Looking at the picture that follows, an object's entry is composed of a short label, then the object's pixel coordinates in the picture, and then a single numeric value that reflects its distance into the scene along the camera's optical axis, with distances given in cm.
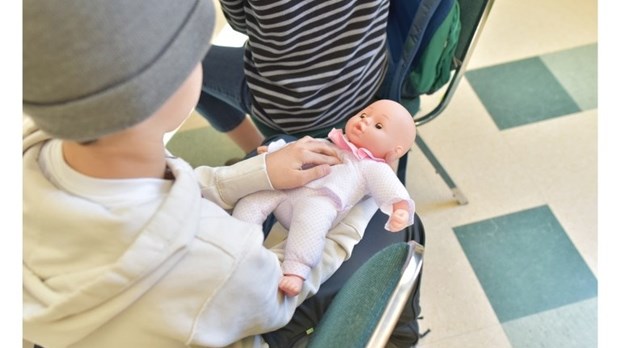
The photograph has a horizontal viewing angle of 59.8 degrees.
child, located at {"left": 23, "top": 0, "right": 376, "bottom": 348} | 50
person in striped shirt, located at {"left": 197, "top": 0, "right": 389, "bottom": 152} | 103
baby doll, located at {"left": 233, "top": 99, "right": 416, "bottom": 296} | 88
